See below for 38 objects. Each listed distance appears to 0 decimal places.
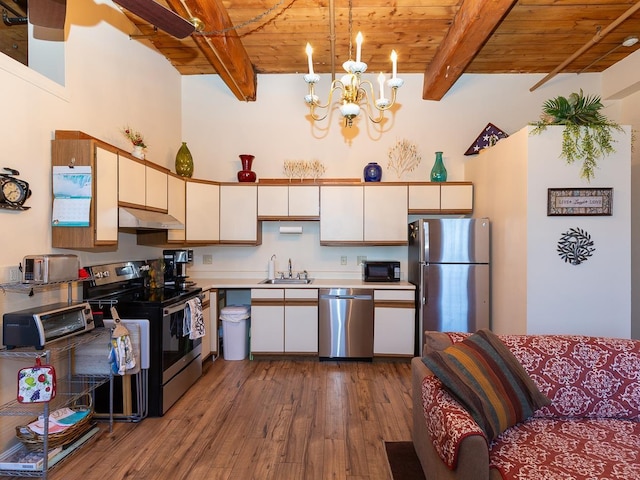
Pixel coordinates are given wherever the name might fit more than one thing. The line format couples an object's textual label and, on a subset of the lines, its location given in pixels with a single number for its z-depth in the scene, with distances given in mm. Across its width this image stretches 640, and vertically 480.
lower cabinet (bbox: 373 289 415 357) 3918
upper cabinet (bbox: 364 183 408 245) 4125
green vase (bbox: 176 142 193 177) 4047
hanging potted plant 2850
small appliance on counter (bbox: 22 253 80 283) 2082
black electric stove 2750
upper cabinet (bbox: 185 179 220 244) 4004
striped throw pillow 1638
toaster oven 1956
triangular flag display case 4061
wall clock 2031
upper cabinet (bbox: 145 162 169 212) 3156
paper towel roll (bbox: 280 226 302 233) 4367
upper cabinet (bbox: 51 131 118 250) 2402
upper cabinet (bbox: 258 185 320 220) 4184
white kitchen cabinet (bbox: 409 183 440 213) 4125
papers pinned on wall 2379
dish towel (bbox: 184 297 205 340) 3170
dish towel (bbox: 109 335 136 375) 2430
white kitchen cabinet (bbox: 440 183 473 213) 4113
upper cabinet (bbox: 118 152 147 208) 2734
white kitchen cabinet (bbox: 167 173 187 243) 3609
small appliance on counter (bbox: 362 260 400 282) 4195
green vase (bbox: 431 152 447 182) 4238
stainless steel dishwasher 3908
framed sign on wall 2861
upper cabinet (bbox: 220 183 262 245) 4188
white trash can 4000
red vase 4320
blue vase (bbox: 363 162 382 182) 4254
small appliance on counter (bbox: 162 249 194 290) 3727
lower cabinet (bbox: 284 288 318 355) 3939
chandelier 2188
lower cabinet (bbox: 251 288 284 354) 3965
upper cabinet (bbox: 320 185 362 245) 4145
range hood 2738
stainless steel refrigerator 3617
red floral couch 1423
